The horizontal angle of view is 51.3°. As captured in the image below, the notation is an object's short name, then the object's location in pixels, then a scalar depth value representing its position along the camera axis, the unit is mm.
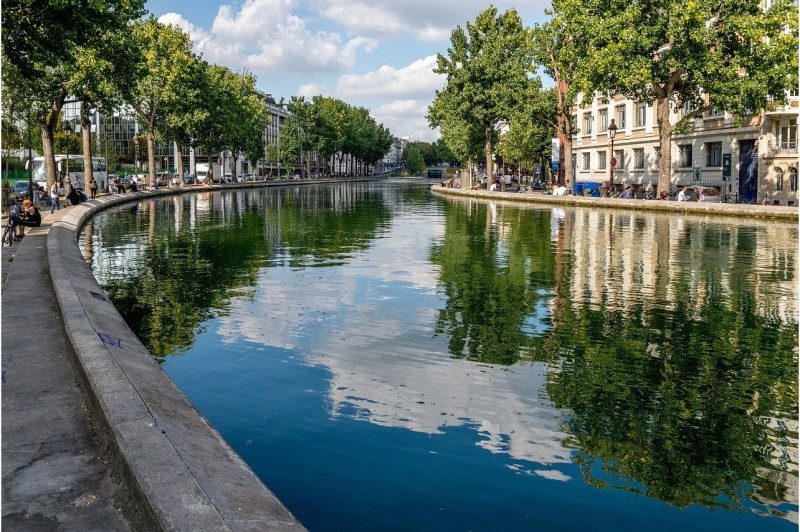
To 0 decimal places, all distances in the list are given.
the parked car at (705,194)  46500
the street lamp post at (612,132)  54875
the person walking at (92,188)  53750
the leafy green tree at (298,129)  142750
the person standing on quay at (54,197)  39406
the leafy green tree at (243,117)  90375
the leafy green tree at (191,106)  76312
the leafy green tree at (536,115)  60250
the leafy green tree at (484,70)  67375
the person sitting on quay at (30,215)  26328
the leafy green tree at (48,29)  21109
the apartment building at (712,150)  47562
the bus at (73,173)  68462
